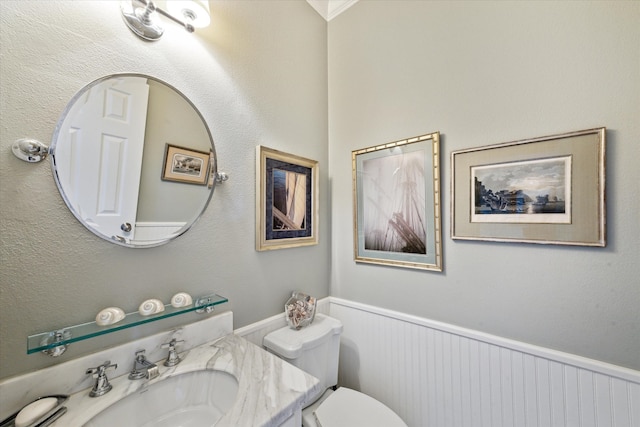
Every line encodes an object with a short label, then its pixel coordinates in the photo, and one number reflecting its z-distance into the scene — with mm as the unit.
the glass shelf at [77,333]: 664
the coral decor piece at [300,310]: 1290
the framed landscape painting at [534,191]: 909
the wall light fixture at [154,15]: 855
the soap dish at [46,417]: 595
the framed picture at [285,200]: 1252
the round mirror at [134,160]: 757
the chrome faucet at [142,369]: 789
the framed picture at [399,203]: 1259
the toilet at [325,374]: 1088
